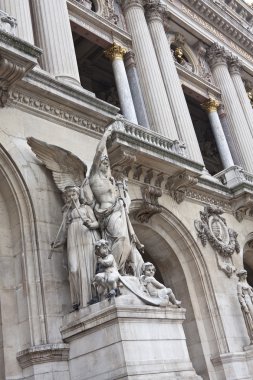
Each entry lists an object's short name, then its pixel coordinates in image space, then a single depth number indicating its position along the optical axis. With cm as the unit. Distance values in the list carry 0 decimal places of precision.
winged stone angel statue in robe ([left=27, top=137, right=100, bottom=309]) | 993
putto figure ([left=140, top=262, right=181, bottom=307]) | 984
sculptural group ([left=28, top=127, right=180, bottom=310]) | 962
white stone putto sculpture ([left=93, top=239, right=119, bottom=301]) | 921
